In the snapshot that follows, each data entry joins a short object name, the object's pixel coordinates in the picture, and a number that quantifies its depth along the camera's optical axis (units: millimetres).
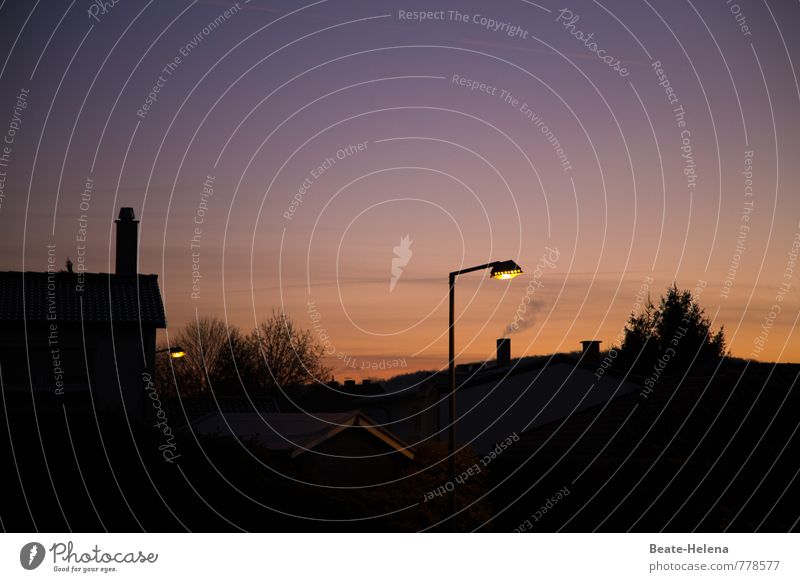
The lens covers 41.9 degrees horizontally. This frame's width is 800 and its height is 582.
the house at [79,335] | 28547
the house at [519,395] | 47656
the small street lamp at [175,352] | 32531
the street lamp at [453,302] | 18688
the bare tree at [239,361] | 68688
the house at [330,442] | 32281
